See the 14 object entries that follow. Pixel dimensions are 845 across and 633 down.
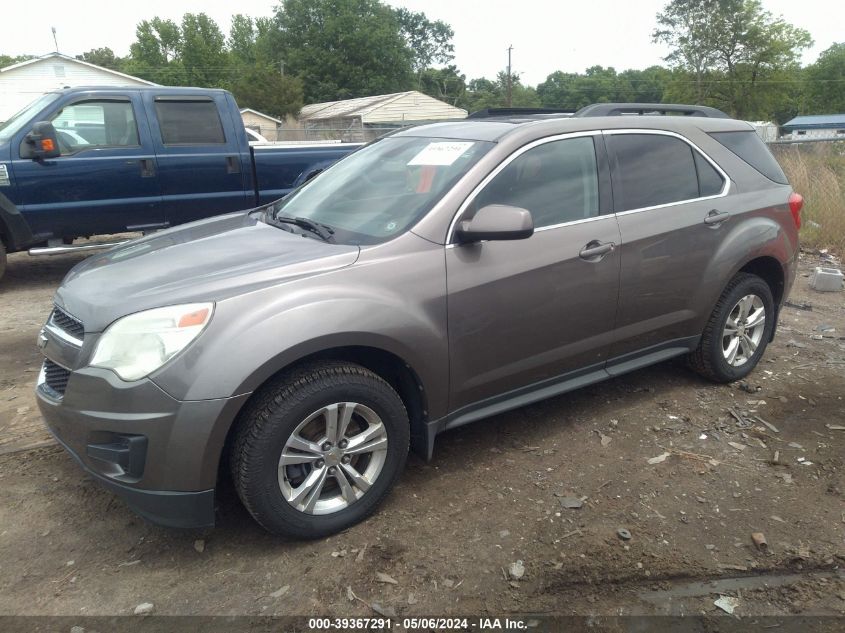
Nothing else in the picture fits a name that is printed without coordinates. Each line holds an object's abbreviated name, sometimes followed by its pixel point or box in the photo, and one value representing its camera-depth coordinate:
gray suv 2.43
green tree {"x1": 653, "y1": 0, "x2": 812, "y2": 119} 49.56
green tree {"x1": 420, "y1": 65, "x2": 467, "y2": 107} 80.00
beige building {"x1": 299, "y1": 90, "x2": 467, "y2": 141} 42.59
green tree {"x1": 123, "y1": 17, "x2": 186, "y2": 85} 73.19
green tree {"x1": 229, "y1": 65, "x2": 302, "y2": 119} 47.56
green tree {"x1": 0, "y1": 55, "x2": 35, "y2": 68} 86.55
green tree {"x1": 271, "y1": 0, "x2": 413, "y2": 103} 60.88
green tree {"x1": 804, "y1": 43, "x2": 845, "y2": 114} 80.44
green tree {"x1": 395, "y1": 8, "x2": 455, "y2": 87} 90.94
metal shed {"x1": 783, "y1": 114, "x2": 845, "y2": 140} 64.25
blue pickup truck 6.55
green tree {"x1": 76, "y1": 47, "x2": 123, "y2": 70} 88.83
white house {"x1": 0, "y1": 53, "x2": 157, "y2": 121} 33.88
